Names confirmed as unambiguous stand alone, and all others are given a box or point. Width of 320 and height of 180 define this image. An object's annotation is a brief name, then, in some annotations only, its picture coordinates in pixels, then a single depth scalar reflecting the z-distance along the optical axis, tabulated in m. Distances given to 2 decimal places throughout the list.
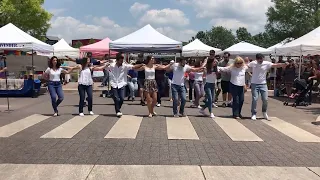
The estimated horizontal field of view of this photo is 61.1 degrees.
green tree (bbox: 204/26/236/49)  64.84
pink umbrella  18.19
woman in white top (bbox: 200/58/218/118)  7.43
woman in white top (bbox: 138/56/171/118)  7.30
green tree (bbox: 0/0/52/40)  23.25
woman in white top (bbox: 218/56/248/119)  7.27
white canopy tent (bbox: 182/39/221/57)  20.39
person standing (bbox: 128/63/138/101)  10.97
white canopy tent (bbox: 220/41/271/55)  17.41
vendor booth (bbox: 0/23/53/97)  11.60
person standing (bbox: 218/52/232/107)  8.97
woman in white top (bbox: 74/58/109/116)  7.38
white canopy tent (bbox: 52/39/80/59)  20.97
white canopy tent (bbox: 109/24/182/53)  11.98
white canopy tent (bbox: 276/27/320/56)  11.31
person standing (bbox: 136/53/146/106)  9.48
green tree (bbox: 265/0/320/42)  31.17
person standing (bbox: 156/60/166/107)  9.99
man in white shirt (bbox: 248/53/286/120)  7.27
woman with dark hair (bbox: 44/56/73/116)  7.45
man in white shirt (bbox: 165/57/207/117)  7.33
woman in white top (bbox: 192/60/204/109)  8.87
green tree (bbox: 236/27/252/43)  75.35
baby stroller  9.92
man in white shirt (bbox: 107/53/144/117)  7.27
